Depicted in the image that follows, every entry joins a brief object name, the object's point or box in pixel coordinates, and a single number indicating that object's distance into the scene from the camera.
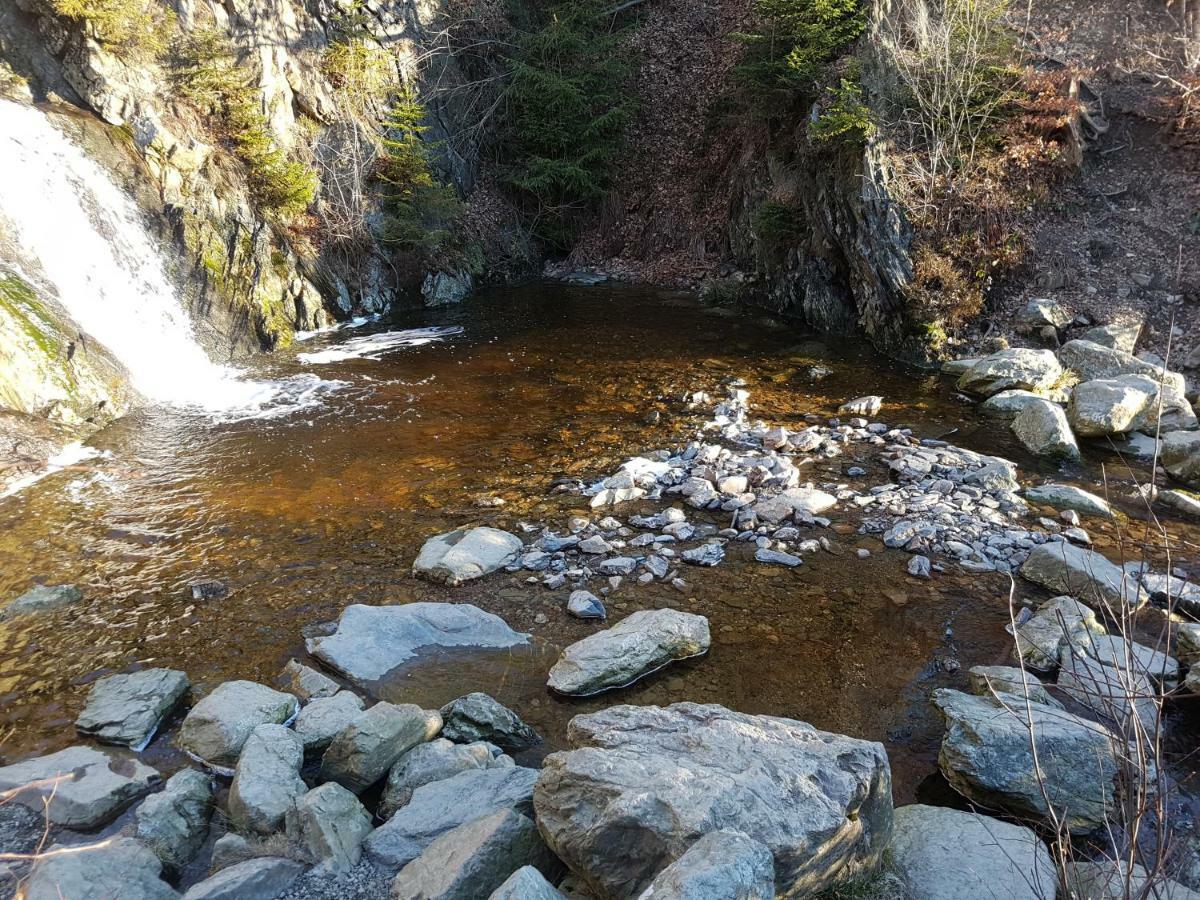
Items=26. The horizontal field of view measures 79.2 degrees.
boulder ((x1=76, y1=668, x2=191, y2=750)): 4.29
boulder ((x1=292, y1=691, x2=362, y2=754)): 4.15
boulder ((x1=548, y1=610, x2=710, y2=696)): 4.78
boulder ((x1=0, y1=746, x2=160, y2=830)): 3.65
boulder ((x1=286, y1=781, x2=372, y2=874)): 3.26
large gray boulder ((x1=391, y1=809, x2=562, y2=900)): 2.94
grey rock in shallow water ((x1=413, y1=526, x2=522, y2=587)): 6.05
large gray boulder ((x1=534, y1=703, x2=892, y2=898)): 2.79
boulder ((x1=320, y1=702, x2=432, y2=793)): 3.88
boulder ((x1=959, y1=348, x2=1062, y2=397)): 9.90
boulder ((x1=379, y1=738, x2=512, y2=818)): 3.80
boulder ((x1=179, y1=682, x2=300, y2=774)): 4.11
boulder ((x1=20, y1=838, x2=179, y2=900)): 3.05
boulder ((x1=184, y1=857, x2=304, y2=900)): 3.04
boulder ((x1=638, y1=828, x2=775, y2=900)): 2.30
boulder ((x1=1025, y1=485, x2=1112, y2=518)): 6.92
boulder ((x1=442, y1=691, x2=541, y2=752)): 4.30
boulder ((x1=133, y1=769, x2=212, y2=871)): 3.48
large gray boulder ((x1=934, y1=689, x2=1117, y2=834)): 3.68
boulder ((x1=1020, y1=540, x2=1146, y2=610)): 5.38
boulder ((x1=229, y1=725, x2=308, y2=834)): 3.52
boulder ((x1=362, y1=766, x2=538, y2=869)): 3.34
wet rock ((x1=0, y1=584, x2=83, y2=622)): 5.52
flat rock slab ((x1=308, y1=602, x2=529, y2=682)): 5.01
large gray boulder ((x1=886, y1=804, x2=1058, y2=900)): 3.12
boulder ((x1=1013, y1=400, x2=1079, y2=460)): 8.26
